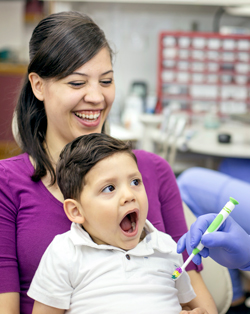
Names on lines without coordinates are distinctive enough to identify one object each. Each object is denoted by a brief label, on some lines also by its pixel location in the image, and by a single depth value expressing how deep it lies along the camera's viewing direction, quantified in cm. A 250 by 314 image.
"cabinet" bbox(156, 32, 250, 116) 518
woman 102
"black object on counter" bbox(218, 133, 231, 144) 295
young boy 89
